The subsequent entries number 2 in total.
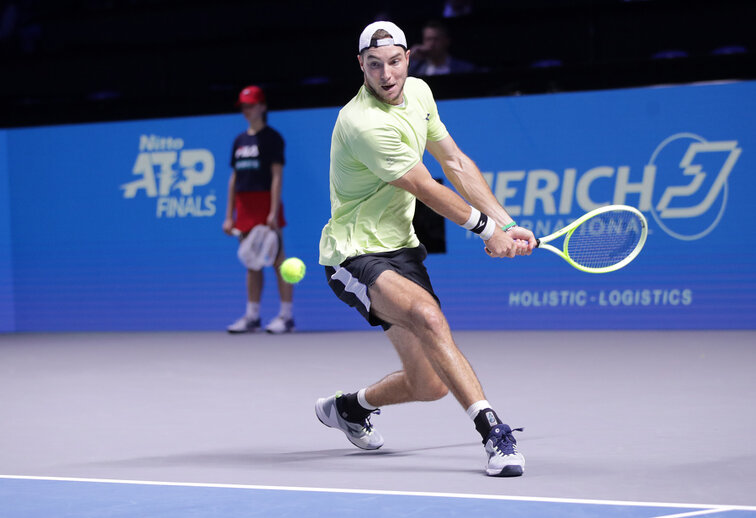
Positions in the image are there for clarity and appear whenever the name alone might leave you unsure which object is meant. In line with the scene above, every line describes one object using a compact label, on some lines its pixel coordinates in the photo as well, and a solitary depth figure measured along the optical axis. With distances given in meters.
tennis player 8.41
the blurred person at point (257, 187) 19.56
